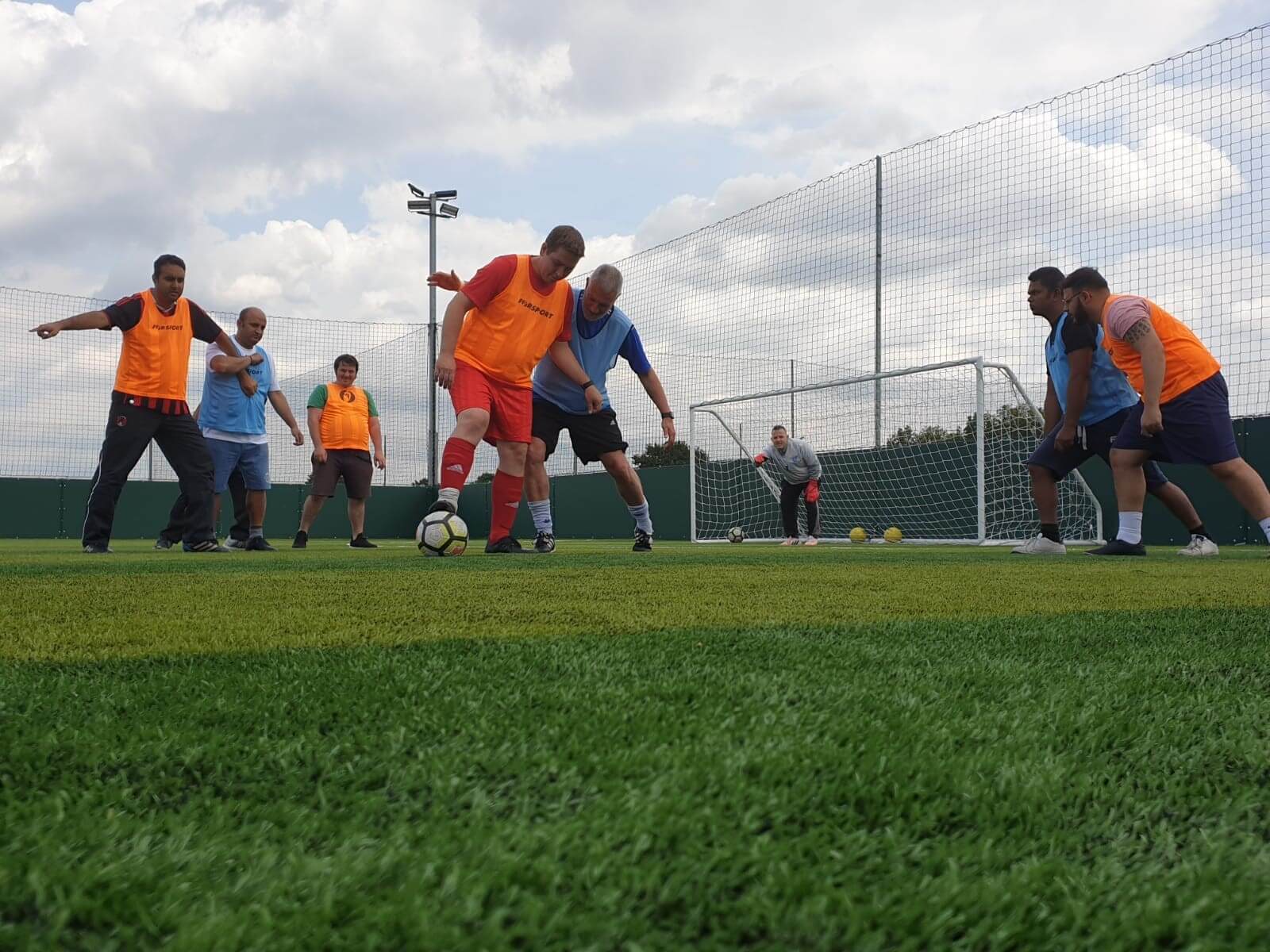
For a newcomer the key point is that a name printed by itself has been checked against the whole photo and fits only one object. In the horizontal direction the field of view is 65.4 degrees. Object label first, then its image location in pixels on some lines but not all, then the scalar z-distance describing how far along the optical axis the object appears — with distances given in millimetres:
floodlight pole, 15797
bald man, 7535
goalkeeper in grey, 11195
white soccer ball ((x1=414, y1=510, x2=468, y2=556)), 5480
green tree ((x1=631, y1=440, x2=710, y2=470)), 14461
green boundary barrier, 14648
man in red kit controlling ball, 5582
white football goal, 10367
